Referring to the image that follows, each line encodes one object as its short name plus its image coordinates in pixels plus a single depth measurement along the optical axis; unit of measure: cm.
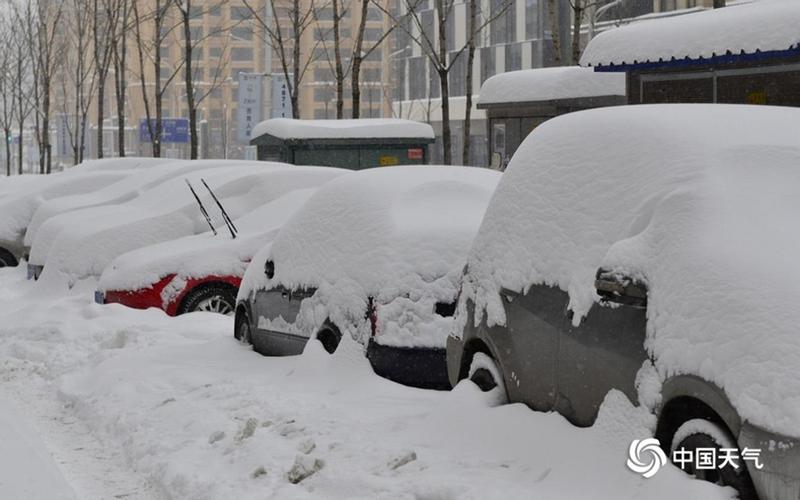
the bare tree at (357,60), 2631
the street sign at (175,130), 5441
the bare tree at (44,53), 4372
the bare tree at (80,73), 4278
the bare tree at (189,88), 3041
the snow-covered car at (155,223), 1469
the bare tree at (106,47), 3747
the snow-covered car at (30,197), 2064
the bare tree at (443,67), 2433
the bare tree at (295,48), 2962
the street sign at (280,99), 3550
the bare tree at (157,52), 3374
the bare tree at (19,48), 4919
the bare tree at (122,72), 3645
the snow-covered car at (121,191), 1869
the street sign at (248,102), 3350
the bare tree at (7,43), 5266
